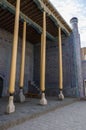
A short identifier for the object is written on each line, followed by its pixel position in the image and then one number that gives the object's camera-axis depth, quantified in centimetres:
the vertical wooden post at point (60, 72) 721
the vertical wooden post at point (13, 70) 408
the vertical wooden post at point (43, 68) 557
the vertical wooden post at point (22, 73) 641
